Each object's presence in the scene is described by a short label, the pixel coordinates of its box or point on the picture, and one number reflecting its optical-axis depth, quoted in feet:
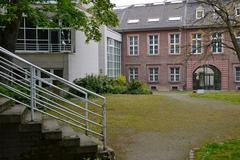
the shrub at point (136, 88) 77.92
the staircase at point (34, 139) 15.45
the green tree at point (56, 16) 35.87
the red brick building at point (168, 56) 104.99
